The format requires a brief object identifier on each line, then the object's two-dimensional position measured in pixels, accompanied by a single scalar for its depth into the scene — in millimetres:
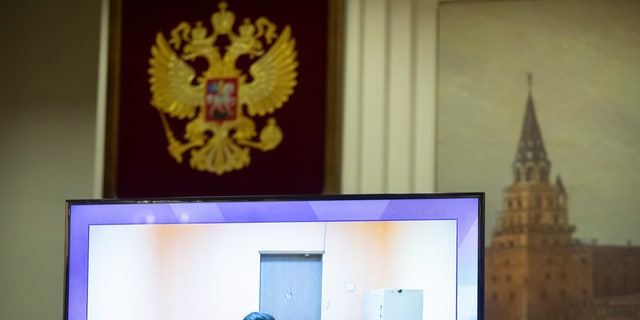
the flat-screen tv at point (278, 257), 5031
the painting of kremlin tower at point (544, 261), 5809
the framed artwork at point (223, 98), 6492
